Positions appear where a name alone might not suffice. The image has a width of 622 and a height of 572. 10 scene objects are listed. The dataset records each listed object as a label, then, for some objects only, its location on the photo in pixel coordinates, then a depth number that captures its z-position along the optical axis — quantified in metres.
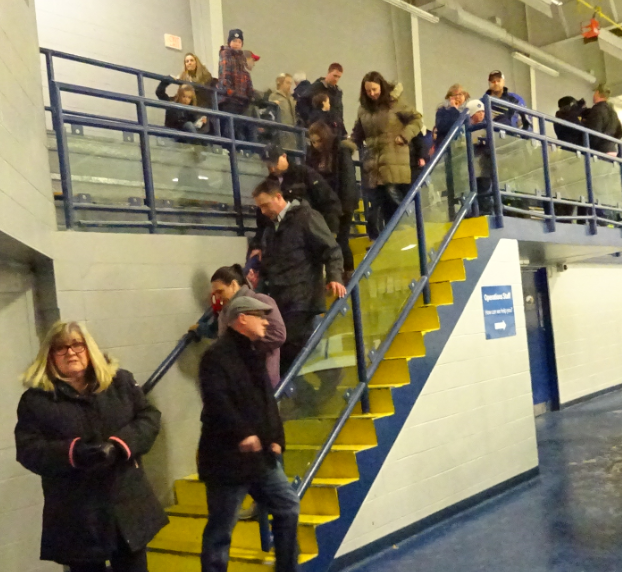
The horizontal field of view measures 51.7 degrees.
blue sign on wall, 4.75
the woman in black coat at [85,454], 2.21
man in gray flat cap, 2.54
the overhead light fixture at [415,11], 9.19
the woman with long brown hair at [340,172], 4.56
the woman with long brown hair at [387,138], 4.87
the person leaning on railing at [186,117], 5.39
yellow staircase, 3.38
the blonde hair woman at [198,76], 5.88
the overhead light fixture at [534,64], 11.30
